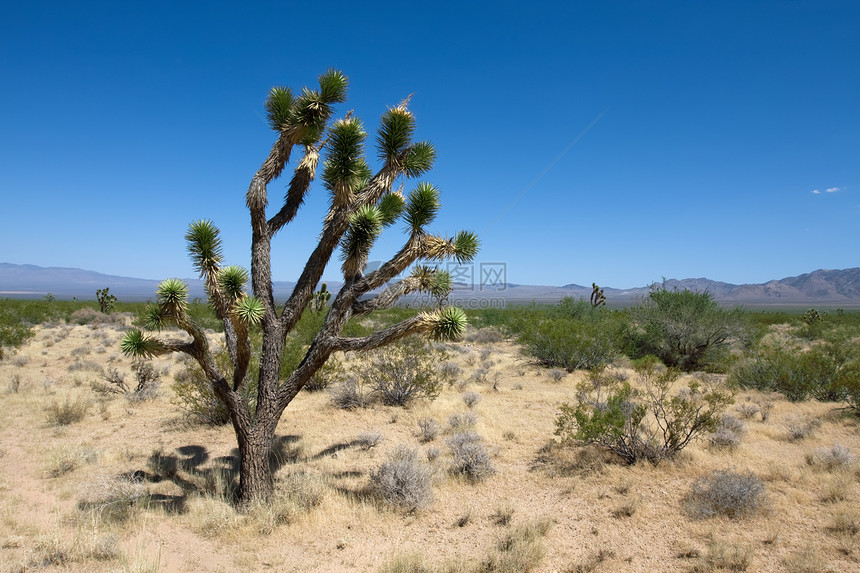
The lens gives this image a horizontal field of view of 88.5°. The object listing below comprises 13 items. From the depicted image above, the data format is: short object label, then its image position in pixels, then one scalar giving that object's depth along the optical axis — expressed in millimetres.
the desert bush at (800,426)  7695
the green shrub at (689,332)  15969
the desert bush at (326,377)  11312
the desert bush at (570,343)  15539
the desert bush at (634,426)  6543
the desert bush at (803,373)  10448
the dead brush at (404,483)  5719
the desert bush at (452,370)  13712
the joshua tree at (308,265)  5723
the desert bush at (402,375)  10898
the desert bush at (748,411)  9312
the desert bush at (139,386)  10969
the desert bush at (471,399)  10852
